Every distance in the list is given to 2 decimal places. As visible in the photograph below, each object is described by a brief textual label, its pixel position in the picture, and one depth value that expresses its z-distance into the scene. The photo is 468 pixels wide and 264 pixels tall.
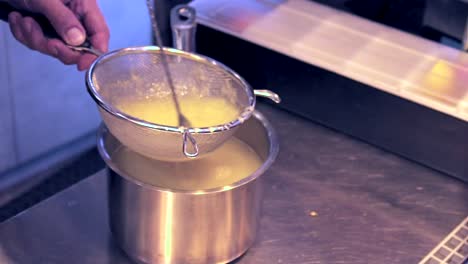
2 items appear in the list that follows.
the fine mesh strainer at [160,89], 1.12
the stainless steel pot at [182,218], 1.10
